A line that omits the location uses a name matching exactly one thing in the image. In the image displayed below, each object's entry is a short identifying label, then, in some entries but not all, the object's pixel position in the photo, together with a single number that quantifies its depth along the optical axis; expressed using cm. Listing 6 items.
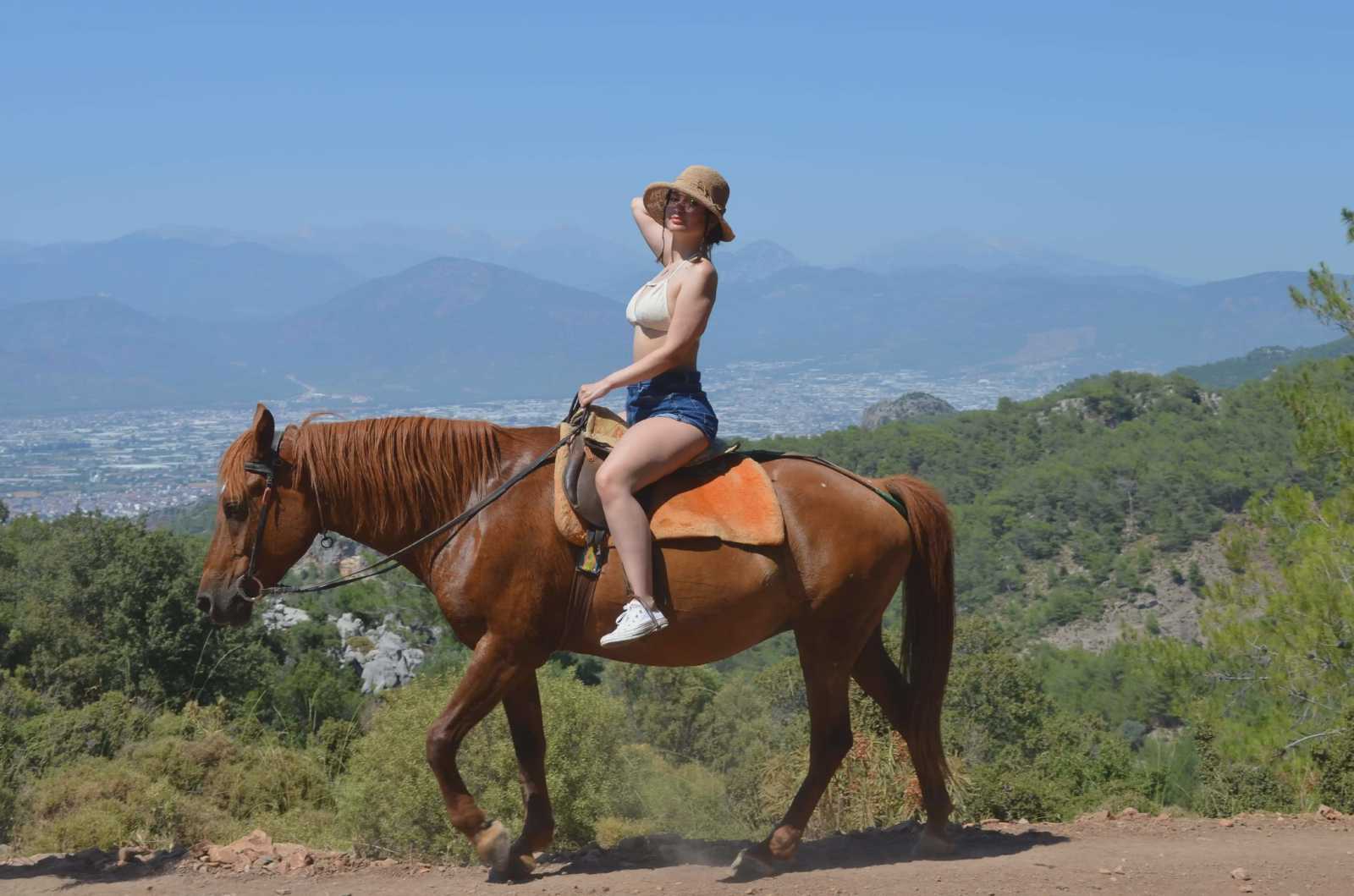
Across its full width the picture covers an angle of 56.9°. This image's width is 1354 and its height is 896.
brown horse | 591
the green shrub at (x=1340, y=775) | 838
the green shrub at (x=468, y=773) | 1092
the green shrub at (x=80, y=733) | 1483
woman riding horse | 577
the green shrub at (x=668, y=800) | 1723
